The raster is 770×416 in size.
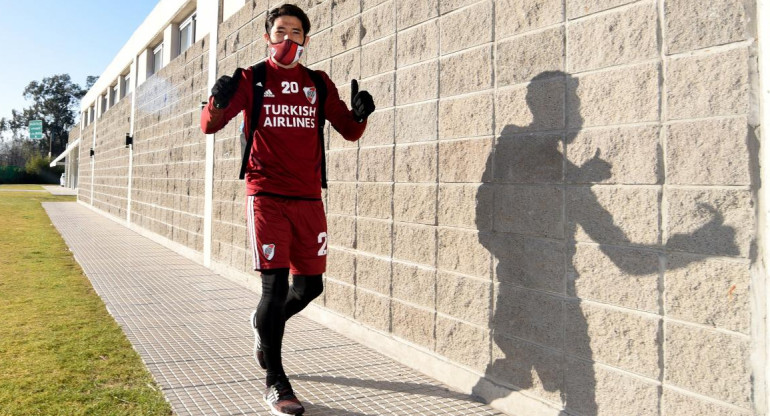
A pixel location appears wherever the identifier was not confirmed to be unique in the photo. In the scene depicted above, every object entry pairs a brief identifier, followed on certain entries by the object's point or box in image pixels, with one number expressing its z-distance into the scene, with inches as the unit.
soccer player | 115.3
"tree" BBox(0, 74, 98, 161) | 3597.4
